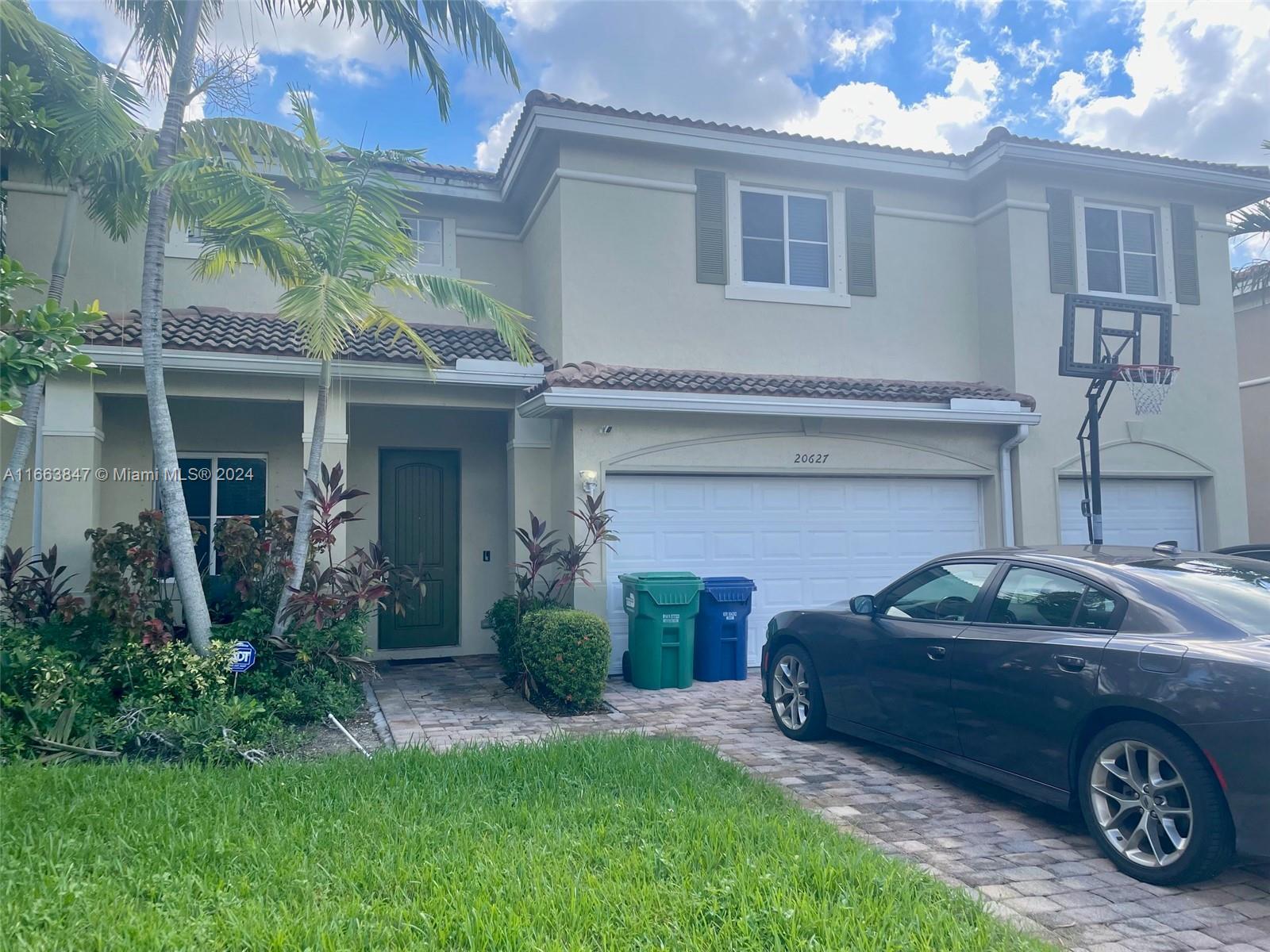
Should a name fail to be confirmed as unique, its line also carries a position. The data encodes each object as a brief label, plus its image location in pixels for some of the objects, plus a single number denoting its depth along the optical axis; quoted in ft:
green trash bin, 28.55
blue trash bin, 29.89
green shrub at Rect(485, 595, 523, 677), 27.91
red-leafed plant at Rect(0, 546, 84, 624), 24.88
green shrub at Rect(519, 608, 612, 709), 25.11
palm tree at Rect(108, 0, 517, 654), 22.68
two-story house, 31.60
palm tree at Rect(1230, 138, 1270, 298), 46.44
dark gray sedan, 12.48
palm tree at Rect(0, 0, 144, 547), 22.12
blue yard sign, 22.02
